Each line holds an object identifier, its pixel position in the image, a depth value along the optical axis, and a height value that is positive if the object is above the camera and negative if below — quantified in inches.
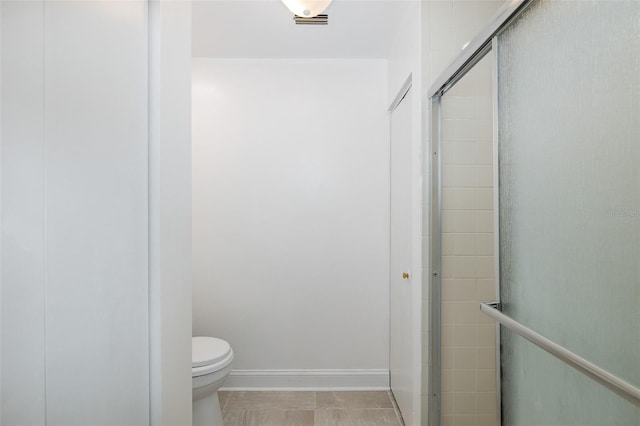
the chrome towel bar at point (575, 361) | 25.5 -11.7
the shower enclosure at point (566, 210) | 26.5 +0.3
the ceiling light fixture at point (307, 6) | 63.4 +35.5
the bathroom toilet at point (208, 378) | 73.9 -32.7
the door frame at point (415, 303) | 68.0 -16.5
